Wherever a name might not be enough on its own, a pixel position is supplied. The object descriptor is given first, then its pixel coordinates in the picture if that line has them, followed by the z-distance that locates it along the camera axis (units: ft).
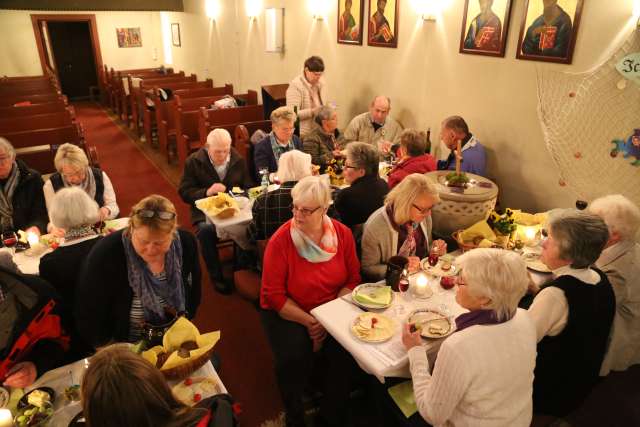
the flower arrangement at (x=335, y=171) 13.21
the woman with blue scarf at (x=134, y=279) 6.70
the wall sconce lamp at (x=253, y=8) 25.79
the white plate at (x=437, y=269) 8.38
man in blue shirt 13.10
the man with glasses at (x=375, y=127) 16.29
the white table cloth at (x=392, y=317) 6.35
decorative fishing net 10.46
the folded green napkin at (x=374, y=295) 7.46
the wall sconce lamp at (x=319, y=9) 20.39
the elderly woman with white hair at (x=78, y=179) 10.77
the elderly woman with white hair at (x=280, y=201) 9.66
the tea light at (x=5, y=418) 5.02
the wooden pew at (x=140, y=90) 27.89
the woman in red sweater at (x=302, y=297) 7.87
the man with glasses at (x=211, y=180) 12.47
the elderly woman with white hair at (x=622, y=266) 7.93
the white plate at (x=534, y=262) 8.79
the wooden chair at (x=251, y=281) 9.11
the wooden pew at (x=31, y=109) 19.33
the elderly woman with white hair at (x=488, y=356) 5.07
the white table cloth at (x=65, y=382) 5.37
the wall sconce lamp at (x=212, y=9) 30.77
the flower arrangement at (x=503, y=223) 9.67
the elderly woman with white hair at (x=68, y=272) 7.15
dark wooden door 41.63
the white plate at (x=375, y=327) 6.70
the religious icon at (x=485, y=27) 12.78
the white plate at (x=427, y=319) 6.77
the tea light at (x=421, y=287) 7.79
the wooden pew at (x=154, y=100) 24.54
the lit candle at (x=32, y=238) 9.24
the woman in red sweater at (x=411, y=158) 12.01
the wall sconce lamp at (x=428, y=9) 14.85
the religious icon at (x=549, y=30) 11.17
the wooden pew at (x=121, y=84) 32.38
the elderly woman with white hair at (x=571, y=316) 6.19
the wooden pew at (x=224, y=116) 19.07
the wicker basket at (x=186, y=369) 5.74
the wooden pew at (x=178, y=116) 21.18
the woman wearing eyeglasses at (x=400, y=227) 8.45
